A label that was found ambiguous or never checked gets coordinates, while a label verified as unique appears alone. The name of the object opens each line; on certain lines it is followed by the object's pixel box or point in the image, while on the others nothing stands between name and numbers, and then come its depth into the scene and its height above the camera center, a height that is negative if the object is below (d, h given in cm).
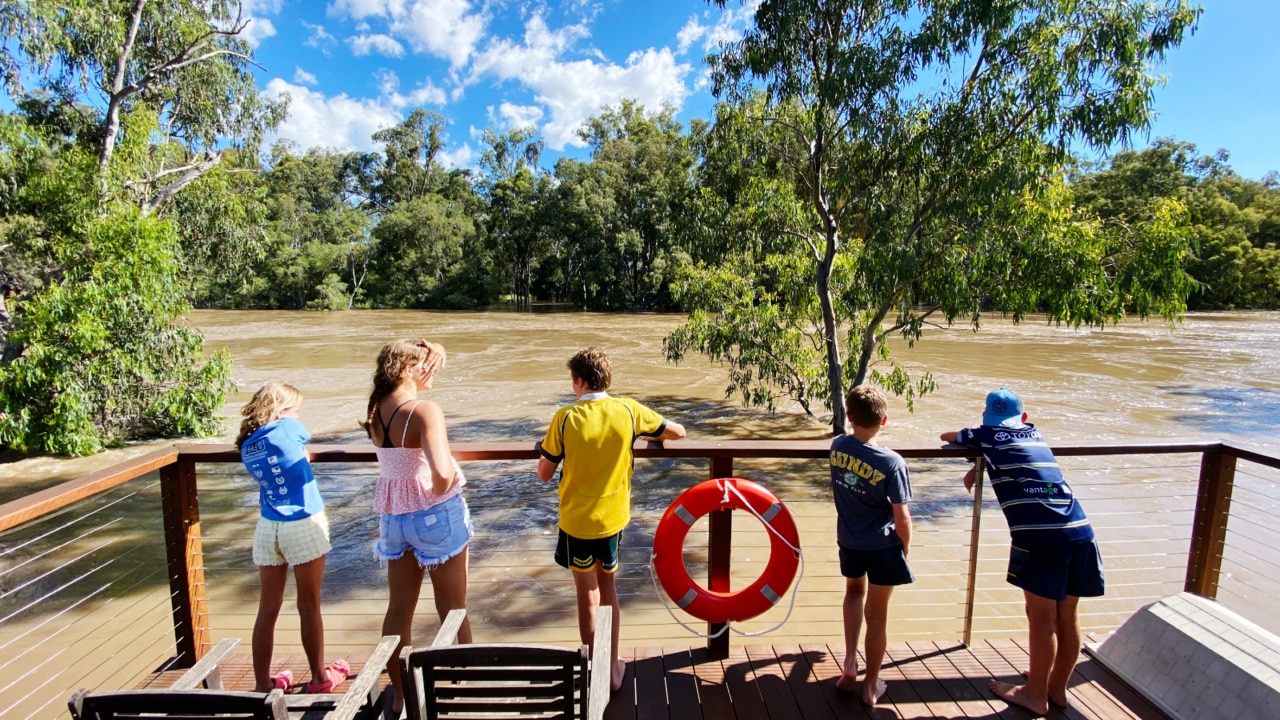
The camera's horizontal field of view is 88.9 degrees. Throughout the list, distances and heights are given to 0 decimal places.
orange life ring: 224 -95
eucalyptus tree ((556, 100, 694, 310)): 3566 +436
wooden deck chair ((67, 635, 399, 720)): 115 -75
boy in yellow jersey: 206 -58
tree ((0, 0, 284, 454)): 820 +50
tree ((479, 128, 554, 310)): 4016 +461
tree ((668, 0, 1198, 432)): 581 +159
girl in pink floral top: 197 -66
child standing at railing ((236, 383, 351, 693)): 208 -76
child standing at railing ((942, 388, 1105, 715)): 207 -81
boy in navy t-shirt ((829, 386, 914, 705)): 207 -73
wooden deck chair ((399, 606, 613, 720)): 136 -86
